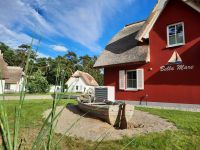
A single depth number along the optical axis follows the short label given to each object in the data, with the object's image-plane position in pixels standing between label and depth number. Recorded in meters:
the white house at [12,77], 34.18
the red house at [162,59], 8.78
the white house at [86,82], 37.07
